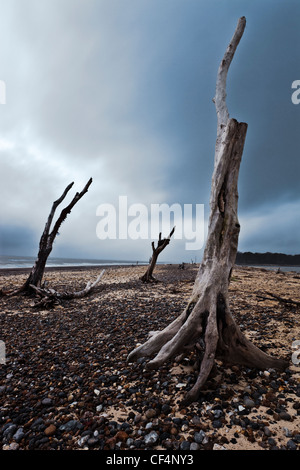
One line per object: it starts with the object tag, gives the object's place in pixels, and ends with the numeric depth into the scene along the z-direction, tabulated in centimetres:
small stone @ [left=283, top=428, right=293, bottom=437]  260
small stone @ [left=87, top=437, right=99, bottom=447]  265
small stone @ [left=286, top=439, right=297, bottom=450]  245
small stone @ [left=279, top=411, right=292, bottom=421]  284
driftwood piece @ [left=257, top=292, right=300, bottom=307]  775
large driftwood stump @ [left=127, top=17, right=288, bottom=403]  409
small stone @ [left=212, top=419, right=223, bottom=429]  277
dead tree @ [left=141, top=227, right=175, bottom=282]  1867
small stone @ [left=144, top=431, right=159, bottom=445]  263
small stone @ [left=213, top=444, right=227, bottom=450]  249
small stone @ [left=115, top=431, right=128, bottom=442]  269
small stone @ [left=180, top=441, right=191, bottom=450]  252
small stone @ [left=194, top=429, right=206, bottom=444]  258
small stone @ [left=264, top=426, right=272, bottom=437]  261
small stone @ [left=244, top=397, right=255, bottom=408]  309
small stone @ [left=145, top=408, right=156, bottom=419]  300
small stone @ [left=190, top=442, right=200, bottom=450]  251
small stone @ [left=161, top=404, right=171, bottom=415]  306
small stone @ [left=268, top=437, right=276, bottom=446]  249
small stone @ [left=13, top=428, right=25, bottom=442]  283
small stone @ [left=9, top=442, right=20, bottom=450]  272
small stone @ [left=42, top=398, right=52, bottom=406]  345
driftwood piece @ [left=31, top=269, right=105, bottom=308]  958
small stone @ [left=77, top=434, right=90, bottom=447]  268
